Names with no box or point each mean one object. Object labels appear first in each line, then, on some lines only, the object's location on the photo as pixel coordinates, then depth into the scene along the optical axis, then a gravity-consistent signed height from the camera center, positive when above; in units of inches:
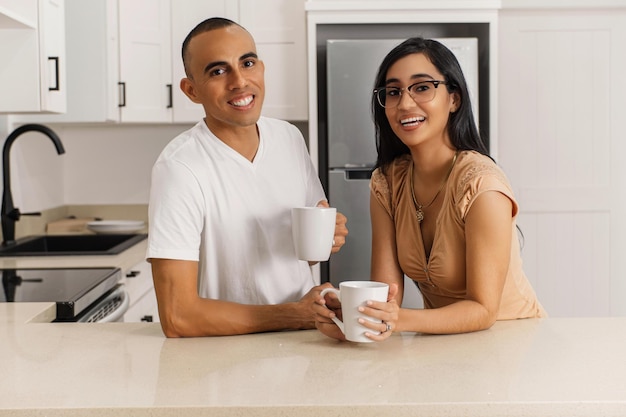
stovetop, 82.4 -11.9
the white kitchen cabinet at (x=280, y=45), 150.9 +26.8
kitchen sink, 137.5 -10.3
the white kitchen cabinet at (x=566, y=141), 152.0 +7.8
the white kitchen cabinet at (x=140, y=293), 116.1 -17.5
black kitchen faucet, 127.1 -2.6
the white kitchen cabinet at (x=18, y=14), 86.2 +20.0
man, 63.7 -1.5
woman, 62.5 -2.1
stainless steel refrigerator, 141.9 +10.4
